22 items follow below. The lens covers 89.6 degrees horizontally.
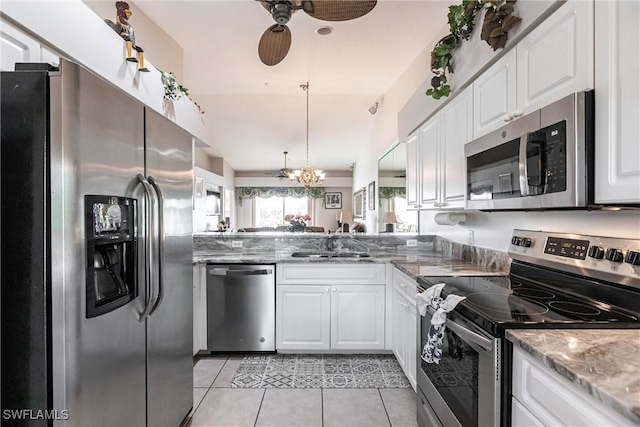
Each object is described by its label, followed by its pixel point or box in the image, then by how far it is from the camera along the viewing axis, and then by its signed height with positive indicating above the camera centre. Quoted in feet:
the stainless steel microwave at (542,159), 3.40 +0.67
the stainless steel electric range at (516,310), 3.52 -1.21
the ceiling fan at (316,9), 6.03 +3.95
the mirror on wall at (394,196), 12.69 +0.76
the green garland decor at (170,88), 7.91 +3.17
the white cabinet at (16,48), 3.89 +2.13
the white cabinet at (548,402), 2.38 -1.58
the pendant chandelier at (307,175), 23.26 +2.71
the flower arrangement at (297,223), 12.87 -0.43
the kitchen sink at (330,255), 10.50 -1.41
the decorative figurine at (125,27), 6.18 +3.58
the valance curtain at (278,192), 34.91 +2.26
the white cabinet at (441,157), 6.36 +1.30
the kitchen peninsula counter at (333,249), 9.22 -1.23
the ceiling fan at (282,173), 26.66 +4.15
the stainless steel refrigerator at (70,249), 3.24 -0.40
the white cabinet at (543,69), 3.49 +1.86
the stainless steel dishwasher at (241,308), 9.39 -2.78
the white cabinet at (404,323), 7.16 -2.75
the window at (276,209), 35.94 +0.41
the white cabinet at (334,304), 9.33 -2.66
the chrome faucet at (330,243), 11.25 -1.07
